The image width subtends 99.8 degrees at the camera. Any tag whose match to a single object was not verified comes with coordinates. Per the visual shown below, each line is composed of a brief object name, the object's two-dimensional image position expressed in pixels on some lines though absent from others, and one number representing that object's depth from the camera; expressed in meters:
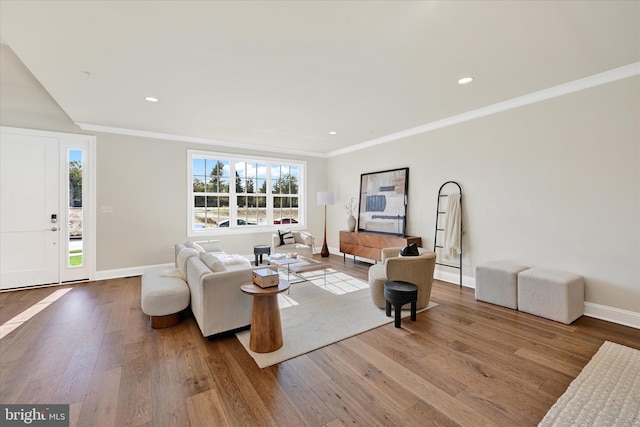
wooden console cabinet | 5.05
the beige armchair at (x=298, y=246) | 5.76
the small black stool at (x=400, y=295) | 2.97
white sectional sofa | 2.62
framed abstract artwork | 5.36
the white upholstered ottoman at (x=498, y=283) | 3.43
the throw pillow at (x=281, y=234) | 5.91
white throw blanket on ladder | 4.34
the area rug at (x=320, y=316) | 2.55
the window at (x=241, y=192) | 5.82
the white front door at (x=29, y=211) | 4.14
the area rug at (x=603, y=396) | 1.68
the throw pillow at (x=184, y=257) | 3.45
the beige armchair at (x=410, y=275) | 3.31
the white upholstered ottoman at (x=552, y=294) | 2.99
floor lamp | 6.70
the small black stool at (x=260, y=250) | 5.59
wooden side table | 2.44
